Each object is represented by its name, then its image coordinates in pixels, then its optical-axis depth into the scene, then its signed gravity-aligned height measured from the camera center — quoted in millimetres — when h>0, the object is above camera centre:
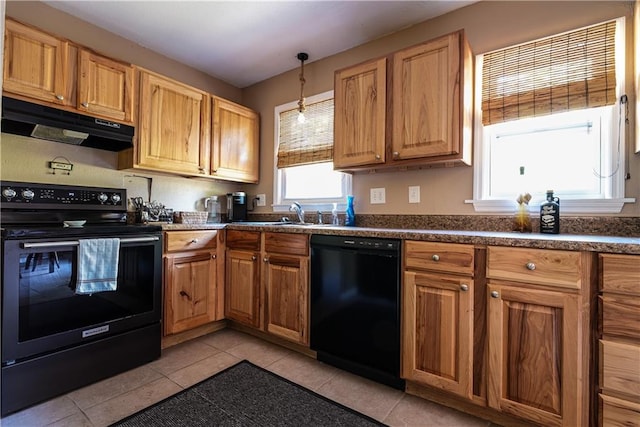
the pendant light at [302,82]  2673 +1233
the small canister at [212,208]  3209 +62
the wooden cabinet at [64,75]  1868 +885
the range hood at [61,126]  1851 +548
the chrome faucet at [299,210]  2883 +45
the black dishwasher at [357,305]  1812 -544
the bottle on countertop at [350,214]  2571 +12
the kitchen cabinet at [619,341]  1232 -489
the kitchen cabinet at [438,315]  1585 -514
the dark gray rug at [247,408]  1579 -1016
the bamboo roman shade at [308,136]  2838 +737
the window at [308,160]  2832 +517
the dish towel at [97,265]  1830 -306
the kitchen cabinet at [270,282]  2205 -503
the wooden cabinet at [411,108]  1932 +711
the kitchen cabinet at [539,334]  1338 -515
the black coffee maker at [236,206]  3266 +86
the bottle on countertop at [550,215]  1778 +13
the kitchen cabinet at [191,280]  2314 -508
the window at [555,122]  1739 +580
